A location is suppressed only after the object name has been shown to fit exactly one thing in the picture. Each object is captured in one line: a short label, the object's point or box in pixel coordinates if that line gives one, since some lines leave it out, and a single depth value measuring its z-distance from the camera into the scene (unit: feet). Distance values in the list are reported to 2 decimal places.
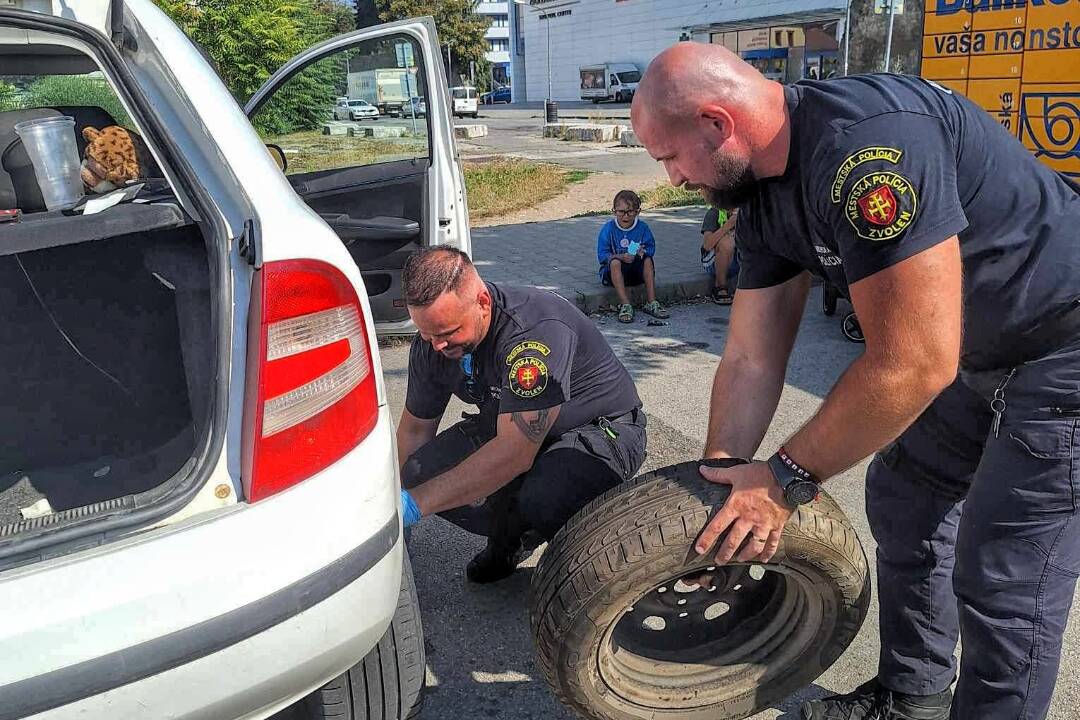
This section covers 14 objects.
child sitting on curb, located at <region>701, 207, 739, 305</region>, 21.09
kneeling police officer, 7.89
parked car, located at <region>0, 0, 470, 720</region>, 4.28
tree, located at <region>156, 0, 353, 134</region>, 55.88
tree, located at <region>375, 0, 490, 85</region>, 158.40
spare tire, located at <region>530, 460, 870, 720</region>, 6.15
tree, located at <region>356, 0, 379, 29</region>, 175.22
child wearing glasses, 20.57
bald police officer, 5.00
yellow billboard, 17.51
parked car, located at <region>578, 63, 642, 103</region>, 143.23
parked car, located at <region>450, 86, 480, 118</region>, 131.13
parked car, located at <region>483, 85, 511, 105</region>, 209.97
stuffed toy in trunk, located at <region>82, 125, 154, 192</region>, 9.52
